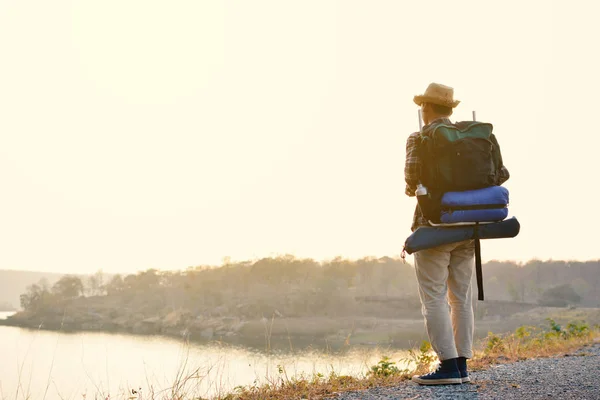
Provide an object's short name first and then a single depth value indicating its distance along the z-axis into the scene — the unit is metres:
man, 3.61
